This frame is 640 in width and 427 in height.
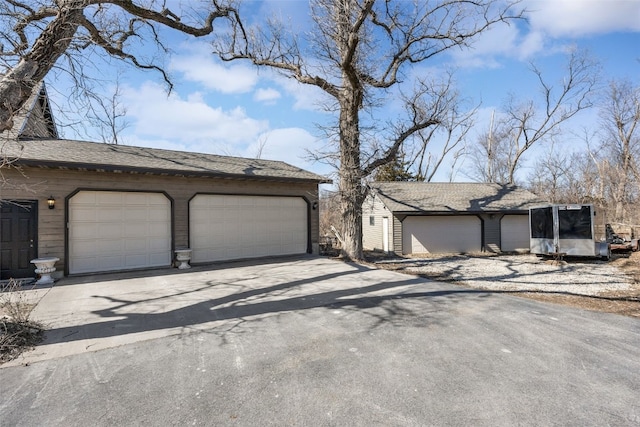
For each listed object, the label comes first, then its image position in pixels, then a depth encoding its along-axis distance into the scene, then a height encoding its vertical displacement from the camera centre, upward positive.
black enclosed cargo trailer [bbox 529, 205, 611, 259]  12.30 -0.52
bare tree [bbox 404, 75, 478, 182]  26.52 +5.89
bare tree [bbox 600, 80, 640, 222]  22.27 +4.88
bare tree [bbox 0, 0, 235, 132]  4.19 +2.89
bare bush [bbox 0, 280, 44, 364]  3.80 -1.35
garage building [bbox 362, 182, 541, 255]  15.65 +0.03
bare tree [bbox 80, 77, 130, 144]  16.83 +6.61
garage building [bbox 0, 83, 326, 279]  7.96 +0.53
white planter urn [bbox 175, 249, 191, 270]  9.59 -0.94
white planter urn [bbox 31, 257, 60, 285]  7.55 -0.98
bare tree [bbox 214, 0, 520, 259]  10.46 +5.57
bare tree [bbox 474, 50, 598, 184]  21.72 +7.57
